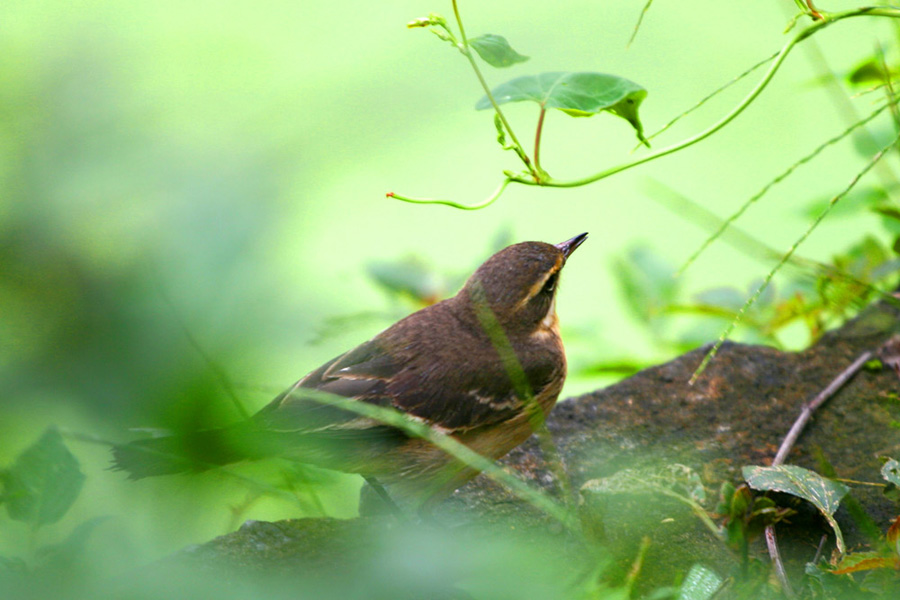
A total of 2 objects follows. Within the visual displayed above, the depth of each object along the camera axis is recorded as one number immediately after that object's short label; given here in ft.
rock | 15.43
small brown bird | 18.13
